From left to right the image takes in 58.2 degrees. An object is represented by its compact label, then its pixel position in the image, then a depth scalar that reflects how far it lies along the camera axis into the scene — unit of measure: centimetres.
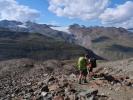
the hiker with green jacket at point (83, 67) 889
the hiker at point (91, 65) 937
